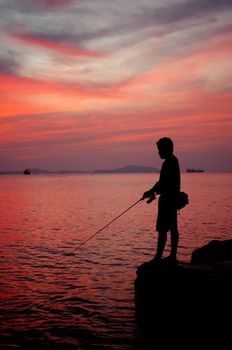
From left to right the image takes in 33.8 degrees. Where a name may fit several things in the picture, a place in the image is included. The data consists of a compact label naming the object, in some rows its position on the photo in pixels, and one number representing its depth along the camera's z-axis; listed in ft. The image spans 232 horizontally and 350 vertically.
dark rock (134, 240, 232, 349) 25.90
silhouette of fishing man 29.35
